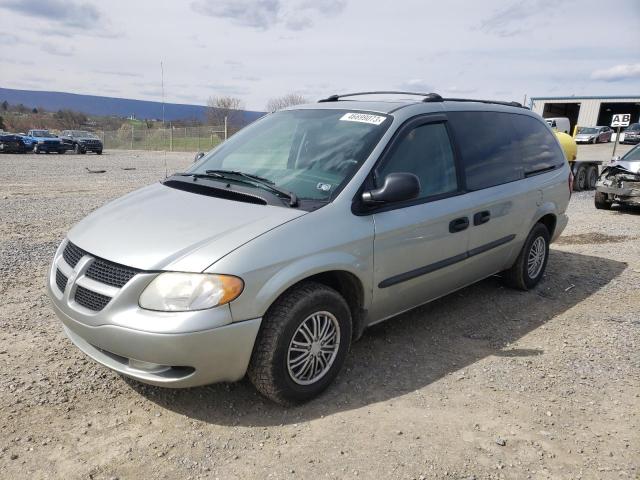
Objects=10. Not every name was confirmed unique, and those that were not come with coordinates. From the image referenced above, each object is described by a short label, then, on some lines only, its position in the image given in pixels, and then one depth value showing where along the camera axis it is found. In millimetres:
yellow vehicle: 14400
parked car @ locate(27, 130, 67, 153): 31656
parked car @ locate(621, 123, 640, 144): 38562
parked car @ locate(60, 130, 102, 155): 33250
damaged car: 10500
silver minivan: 2658
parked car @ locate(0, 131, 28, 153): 30547
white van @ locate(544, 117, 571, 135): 24734
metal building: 51750
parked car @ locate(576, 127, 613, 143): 39344
